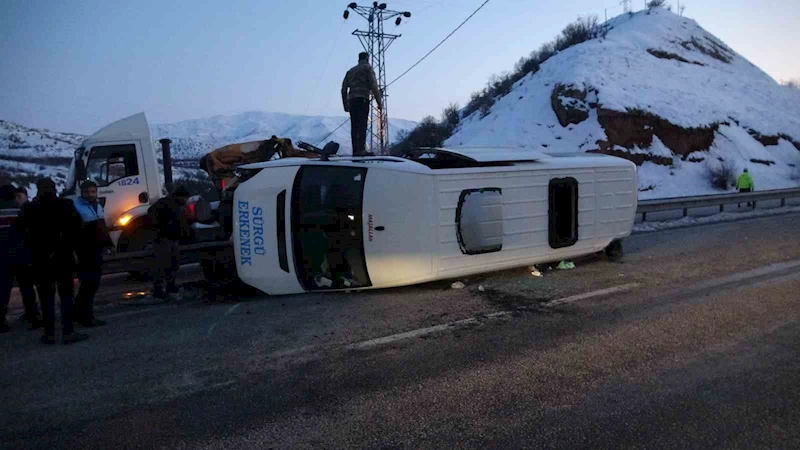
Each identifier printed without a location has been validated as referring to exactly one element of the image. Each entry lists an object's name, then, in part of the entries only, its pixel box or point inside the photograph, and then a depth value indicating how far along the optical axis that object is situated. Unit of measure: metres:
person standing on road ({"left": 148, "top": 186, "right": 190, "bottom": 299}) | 7.36
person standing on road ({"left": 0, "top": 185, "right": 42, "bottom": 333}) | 6.00
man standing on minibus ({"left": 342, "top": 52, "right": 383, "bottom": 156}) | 11.99
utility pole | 22.25
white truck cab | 9.01
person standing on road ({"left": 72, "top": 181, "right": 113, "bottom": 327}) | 5.81
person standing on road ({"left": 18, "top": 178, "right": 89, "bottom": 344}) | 5.40
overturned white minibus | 6.45
